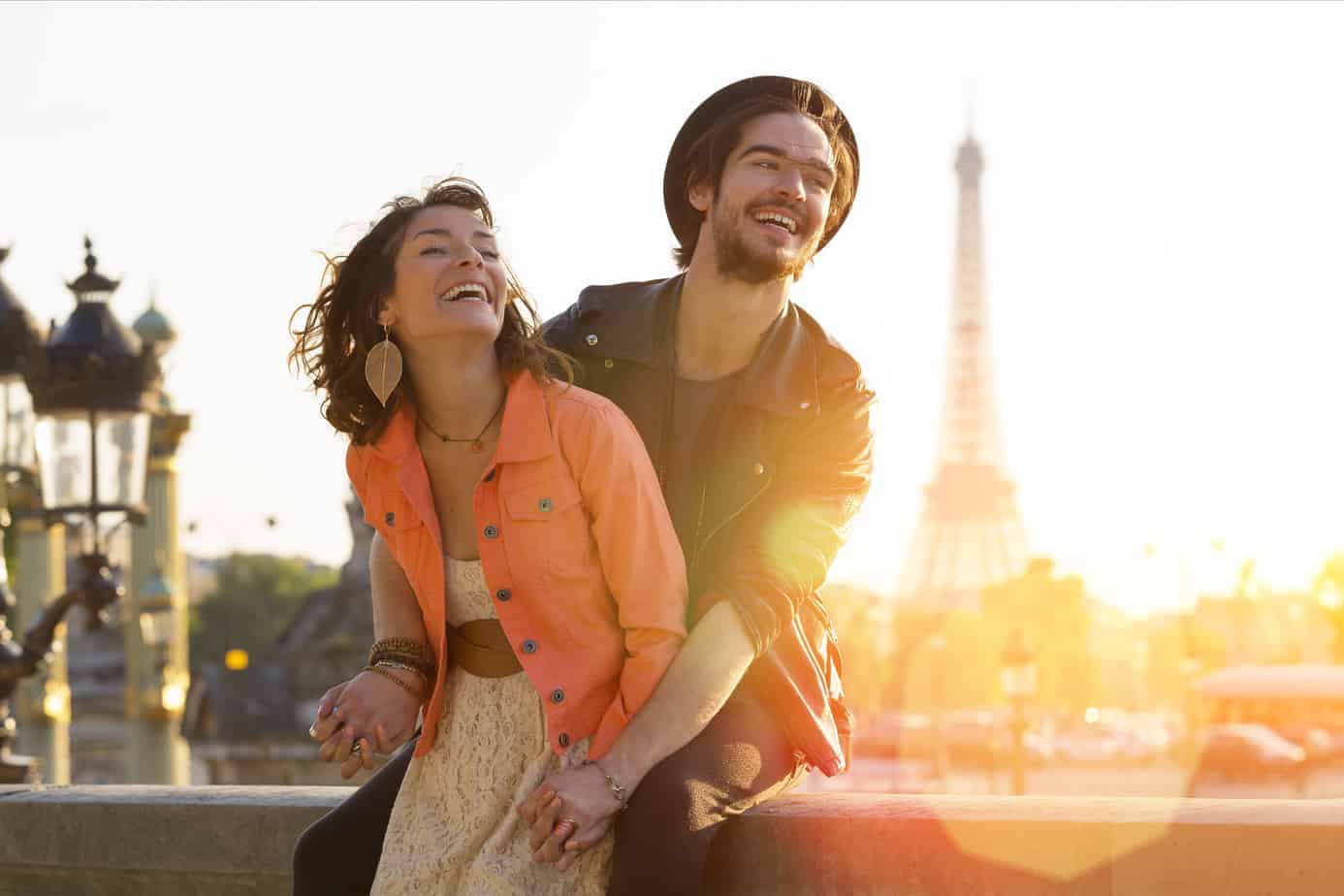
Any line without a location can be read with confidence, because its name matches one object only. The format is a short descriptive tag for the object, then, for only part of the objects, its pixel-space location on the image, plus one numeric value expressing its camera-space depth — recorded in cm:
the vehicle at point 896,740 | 5447
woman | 404
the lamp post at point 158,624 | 1792
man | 393
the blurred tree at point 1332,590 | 2702
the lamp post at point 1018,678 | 2825
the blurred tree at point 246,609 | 8606
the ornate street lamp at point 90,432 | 925
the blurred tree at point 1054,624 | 7594
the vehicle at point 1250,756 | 2353
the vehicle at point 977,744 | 5418
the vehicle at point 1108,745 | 6128
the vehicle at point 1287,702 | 2480
